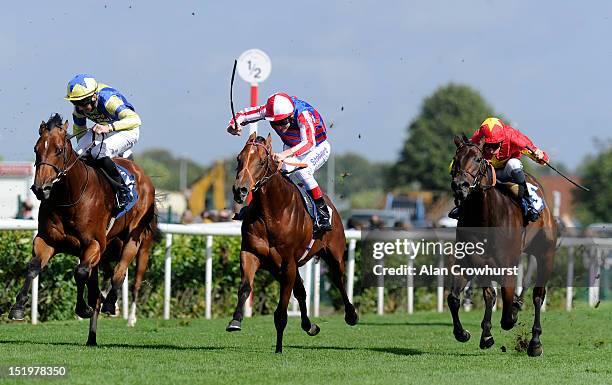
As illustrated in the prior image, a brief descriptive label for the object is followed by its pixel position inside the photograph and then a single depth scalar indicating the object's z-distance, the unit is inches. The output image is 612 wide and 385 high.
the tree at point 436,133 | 5044.3
